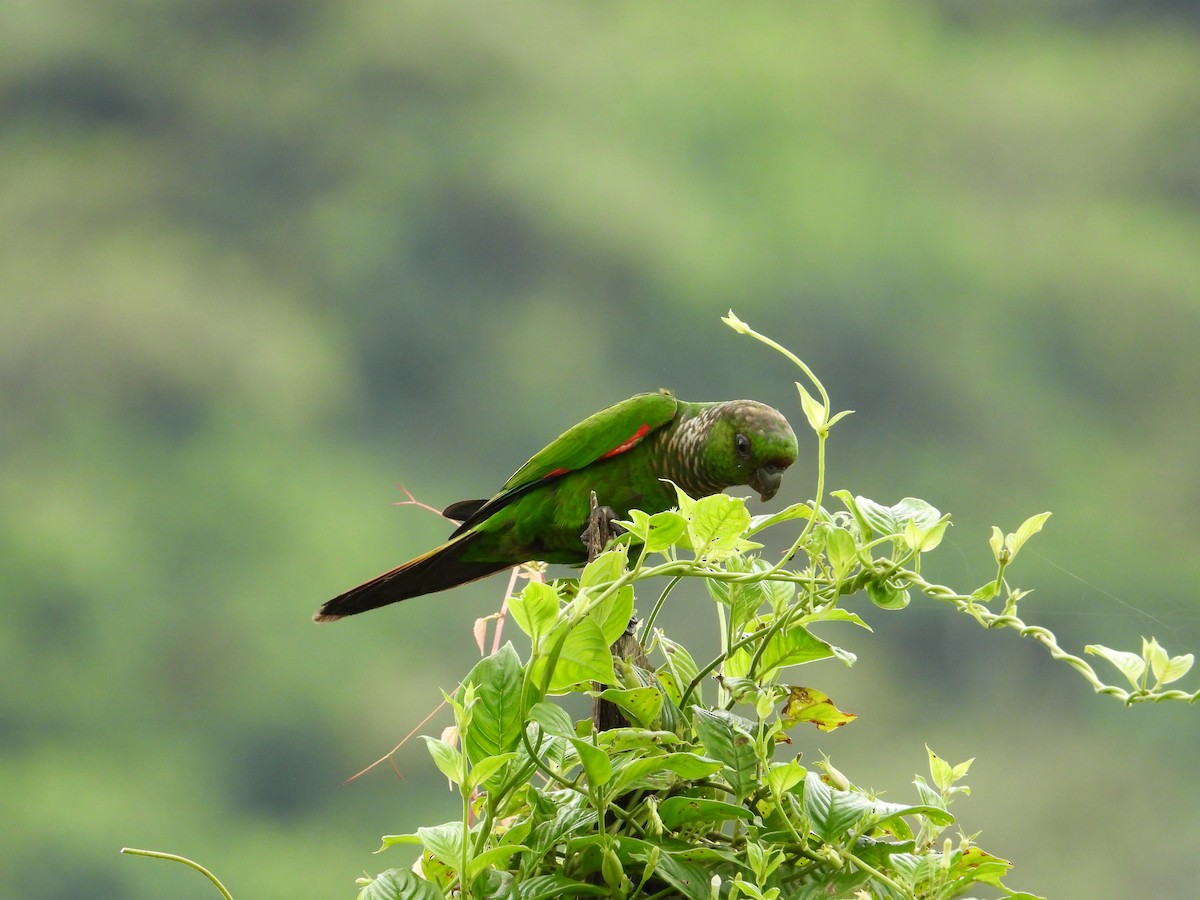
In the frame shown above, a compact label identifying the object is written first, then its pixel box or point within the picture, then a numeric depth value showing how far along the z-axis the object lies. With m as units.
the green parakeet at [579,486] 8.86
